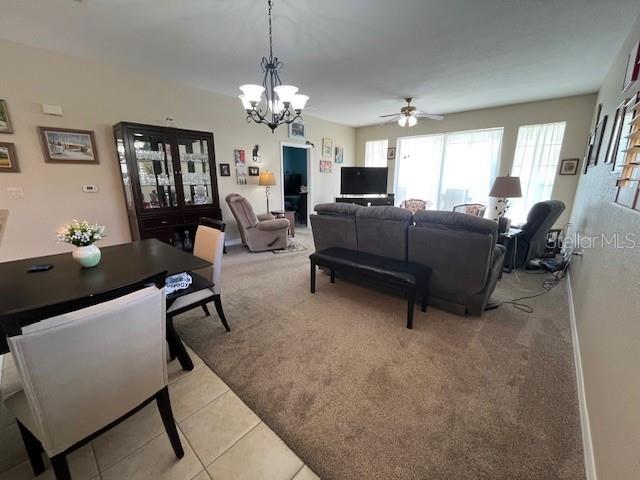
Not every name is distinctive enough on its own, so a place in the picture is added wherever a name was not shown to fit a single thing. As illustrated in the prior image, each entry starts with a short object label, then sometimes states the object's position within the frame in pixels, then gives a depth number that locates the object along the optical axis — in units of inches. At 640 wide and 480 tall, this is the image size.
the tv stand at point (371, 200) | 237.3
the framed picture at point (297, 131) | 218.2
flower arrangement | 61.2
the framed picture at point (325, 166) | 256.4
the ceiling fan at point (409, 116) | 168.2
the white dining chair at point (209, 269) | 73.7
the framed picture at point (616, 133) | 74.4
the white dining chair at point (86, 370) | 30.4
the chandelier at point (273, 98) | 88.3
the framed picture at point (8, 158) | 107.7
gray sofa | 84.6
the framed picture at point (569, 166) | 175.2
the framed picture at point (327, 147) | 252.7
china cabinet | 133.3
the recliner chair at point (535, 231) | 127.4
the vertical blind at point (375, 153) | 269.4
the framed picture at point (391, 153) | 259.7
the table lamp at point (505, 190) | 144.0
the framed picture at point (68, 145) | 116.9
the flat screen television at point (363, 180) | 245.4
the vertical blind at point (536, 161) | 181.8
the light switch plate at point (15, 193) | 111.4
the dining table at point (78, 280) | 40.8
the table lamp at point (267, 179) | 193.8
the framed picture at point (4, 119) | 106.0
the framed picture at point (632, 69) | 66.3
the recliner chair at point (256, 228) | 170.7
